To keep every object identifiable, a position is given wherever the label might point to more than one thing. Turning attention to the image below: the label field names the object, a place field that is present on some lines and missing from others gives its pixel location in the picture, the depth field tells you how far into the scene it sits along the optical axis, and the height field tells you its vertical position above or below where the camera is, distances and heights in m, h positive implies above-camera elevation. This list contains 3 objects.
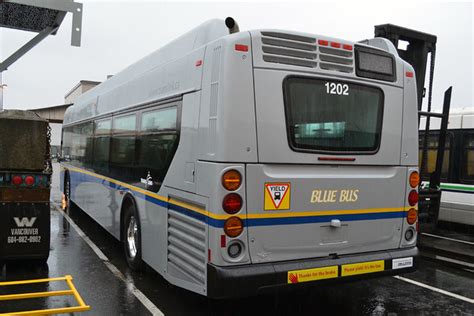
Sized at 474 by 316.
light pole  8.04 +0.93
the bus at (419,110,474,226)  9.70 -0.20
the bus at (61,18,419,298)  3.99 -0.06
